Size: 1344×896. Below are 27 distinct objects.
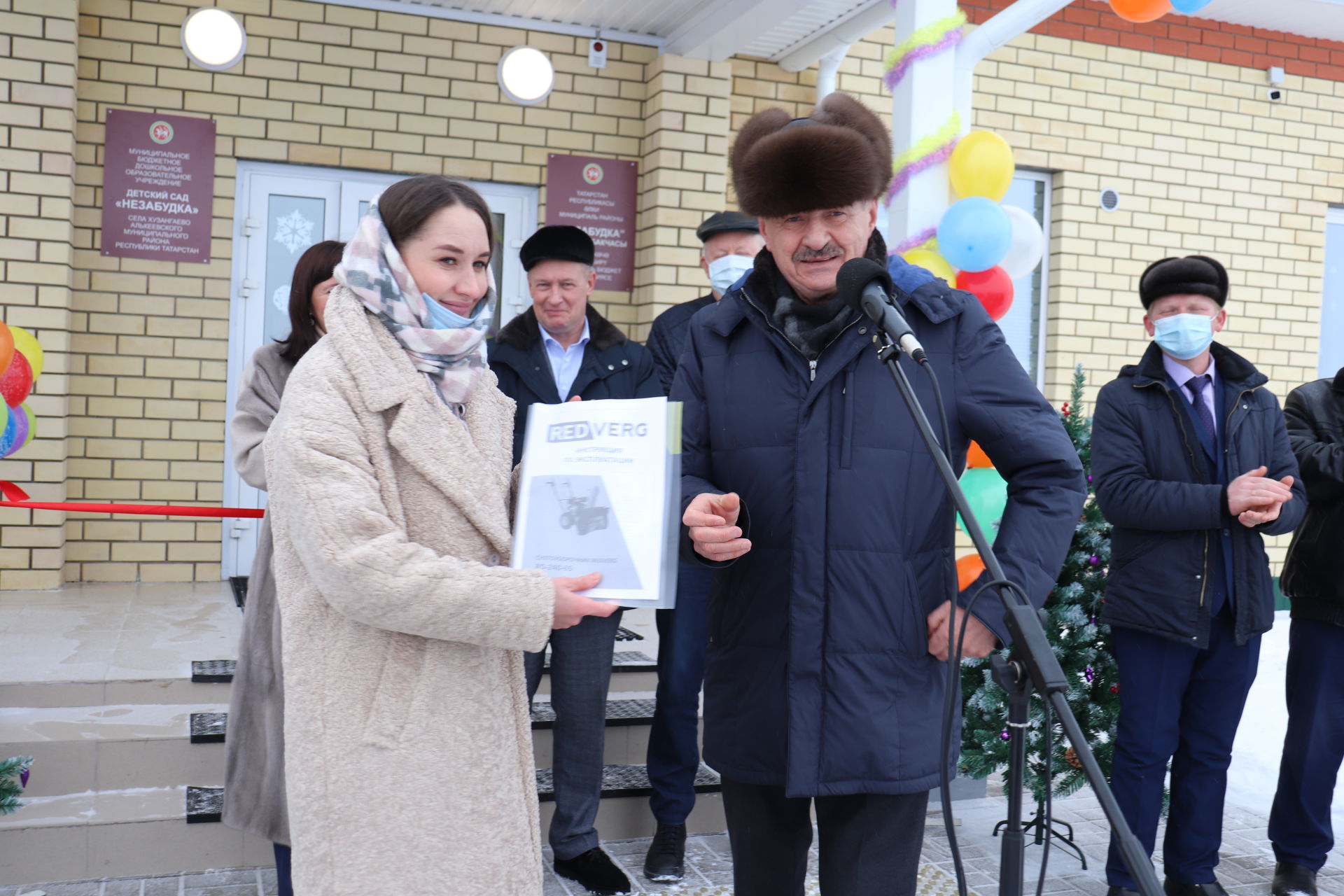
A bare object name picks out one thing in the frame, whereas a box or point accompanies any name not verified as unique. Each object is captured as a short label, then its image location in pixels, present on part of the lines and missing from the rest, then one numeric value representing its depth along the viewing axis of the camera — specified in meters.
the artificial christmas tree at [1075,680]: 3.96
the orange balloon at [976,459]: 4.16
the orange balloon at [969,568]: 3.77
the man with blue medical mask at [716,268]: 4.08
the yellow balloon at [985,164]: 4.58
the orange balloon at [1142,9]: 4.42
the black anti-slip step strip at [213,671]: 4.28
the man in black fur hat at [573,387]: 3.71
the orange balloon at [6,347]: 3.78
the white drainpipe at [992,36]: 4.75
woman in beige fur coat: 1.74
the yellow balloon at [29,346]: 4.27
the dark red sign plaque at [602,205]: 6.85
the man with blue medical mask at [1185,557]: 3.50
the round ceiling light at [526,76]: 6.66
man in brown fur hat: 2.03
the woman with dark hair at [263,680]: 2.73
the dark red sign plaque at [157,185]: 6.07
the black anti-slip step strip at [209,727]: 3.93
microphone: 1.66
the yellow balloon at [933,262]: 4.59
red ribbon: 4.02
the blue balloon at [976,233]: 4.41
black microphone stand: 1.31
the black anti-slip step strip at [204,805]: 3.71
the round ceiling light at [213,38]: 6.08
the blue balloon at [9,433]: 3.94
